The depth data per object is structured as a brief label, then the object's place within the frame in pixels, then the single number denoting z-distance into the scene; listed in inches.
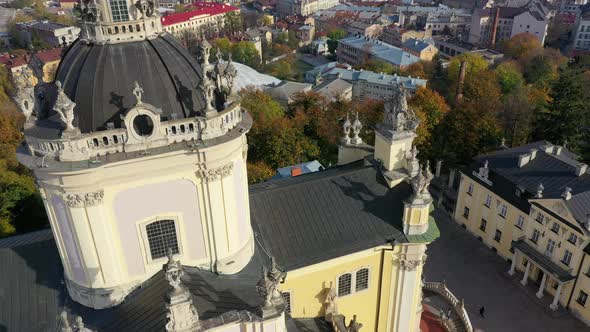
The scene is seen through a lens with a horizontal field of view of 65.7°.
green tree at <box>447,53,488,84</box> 3951.8
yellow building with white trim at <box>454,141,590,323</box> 1486.2
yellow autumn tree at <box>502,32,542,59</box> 4575.1
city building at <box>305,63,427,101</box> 3754.7
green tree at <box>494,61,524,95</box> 3495.3
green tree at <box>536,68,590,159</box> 2425.0
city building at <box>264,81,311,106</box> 3666.3
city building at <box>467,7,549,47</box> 5260.8
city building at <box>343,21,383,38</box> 6215.6
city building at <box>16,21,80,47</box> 5433.1
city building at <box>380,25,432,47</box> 5772.6
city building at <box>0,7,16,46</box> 5954.7
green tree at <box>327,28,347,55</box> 5787.4
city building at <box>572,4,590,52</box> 5111.2
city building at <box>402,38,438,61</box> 4881.9
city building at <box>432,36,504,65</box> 4641.5
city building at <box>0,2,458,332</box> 764.0
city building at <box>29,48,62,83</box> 3915.4
